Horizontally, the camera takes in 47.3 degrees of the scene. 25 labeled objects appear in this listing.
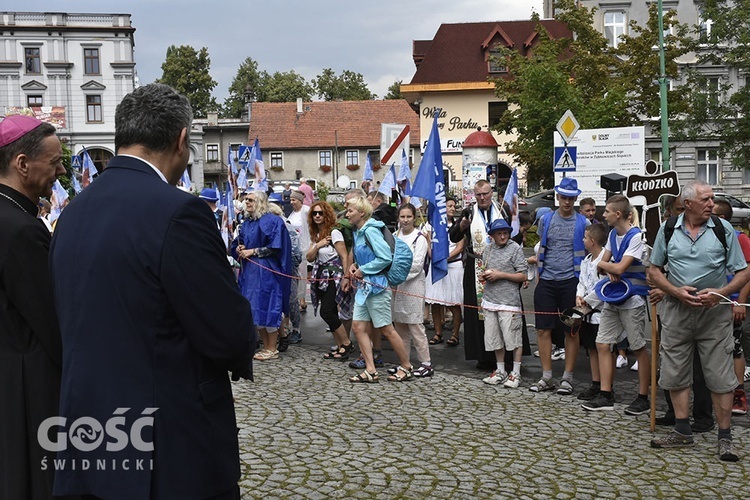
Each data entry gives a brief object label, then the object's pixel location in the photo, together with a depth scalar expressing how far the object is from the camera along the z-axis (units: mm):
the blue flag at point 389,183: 13336
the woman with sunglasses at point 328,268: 10312
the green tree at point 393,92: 94938
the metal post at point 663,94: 26608
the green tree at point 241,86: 98312
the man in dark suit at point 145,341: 2711
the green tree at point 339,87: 98312
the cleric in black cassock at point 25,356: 3223
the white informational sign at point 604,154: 18328
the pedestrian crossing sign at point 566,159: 13645
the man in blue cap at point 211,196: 12364
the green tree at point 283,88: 94938
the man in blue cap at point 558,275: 8609
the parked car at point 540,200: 33556
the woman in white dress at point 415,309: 9359
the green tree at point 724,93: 26281
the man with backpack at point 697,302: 6381
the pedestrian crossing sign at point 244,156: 17766
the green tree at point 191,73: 83688
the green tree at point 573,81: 29328
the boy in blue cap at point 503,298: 8891
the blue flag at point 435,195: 10273
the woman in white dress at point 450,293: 11258
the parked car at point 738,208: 32934
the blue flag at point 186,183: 20612
